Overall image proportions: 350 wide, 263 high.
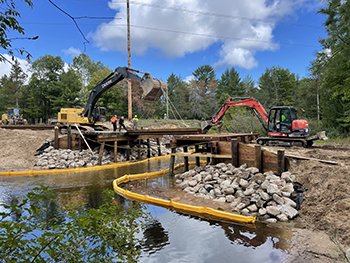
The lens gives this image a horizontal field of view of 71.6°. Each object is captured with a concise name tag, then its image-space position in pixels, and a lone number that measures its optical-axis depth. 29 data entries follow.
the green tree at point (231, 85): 45.00
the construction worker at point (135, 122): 22.96
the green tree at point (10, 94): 40.22
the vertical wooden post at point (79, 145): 16.15
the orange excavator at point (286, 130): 11.16
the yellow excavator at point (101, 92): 11.43
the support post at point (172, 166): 11.57
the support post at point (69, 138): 16.20
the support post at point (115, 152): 16.22
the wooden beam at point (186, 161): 11.82
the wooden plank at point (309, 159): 7.60
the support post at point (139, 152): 17.63
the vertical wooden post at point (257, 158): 8.54
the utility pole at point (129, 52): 19.67
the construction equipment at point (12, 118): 26.40
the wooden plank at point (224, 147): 10.02
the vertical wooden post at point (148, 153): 18.07
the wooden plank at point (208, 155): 9.84
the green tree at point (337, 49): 13.94
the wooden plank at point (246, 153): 9.03
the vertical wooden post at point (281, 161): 7.95
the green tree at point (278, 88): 40.88
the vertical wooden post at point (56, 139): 16.11
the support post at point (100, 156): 15.31
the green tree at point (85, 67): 53.27
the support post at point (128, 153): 17.28
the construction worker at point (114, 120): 18.70
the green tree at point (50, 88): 39.66
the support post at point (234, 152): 9.41
